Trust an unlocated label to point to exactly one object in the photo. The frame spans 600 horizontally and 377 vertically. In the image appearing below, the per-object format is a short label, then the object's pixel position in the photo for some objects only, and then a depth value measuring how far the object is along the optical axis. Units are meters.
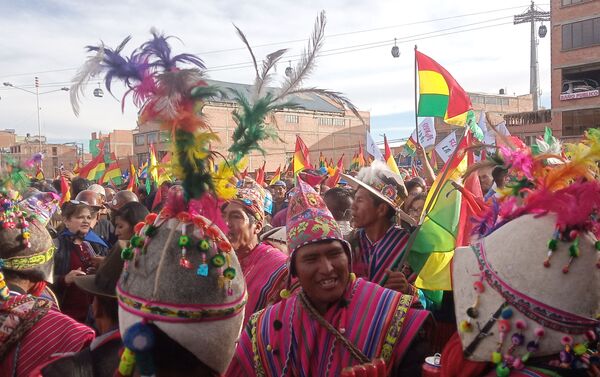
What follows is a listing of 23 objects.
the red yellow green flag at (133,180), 11.48
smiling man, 2.47
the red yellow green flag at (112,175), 14.80
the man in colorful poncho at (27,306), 2.43
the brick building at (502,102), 66.75
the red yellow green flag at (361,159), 15.59
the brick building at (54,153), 57.67
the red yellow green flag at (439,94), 7.19
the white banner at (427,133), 10.49
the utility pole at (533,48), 54.59
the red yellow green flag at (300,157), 11.88
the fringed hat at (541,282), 1.85
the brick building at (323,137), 48.95
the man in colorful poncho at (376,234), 3.94
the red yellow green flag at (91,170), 14.94
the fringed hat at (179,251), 1.79
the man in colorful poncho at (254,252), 3.72
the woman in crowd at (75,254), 4.12
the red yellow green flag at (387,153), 9.13
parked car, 35.16
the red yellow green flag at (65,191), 8.66
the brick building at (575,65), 34.00
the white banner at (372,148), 11.14
